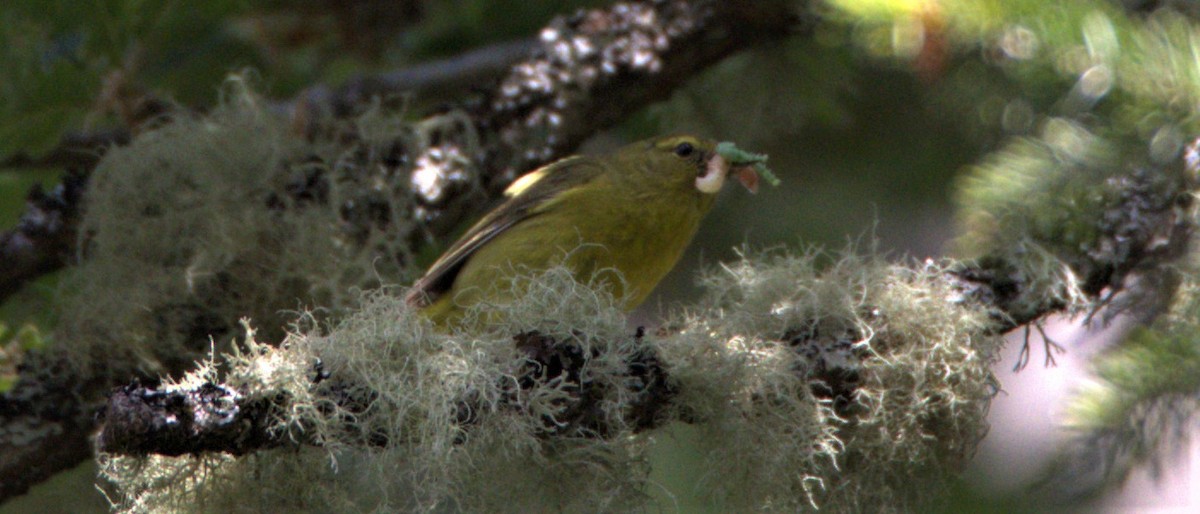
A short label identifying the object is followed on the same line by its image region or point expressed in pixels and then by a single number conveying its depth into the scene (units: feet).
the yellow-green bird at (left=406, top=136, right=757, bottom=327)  23.18
